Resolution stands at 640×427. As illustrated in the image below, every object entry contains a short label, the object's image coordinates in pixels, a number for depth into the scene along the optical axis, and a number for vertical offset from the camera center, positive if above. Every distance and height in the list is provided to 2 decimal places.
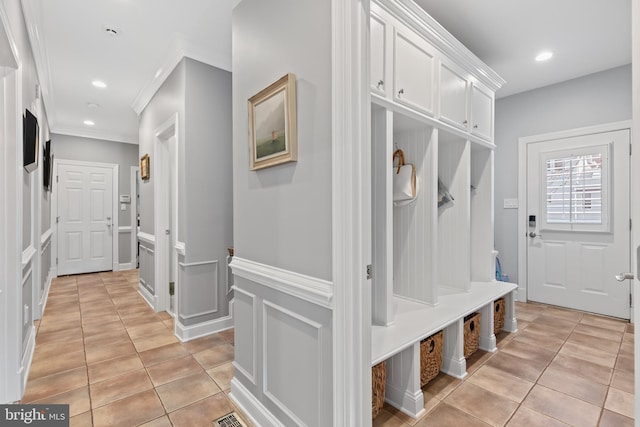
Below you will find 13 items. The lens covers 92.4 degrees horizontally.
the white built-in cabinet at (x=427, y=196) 1.85 +0.11
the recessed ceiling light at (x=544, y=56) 3.04 +1.56
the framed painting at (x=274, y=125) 1.47 +0.45
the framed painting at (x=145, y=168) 3.83 +0.55
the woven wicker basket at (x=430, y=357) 1.95 -0.96
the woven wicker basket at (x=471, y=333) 2.35 -0.96
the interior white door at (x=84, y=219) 5.54 -0.14
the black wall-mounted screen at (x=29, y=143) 2.19 +0.51
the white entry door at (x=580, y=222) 3.32 -0.12
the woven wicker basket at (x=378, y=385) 1.70 -0.98
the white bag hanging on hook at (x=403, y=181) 2.23 +0.22
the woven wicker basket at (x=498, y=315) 2.77 -0.95
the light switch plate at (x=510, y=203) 4.02 +0.10
